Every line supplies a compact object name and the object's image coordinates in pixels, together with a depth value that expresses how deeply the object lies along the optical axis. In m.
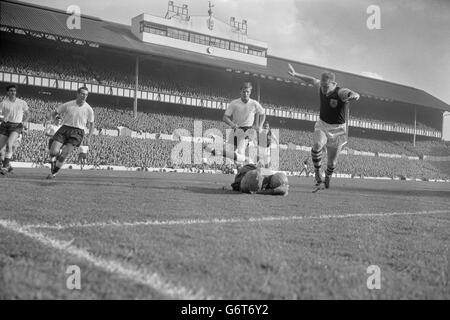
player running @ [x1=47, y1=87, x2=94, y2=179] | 10.04
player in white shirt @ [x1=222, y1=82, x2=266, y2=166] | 10.83
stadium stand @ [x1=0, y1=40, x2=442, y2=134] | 36.00
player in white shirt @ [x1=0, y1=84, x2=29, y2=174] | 11.32
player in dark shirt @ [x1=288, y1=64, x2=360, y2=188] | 10.09
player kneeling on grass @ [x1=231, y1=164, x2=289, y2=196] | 8.73
